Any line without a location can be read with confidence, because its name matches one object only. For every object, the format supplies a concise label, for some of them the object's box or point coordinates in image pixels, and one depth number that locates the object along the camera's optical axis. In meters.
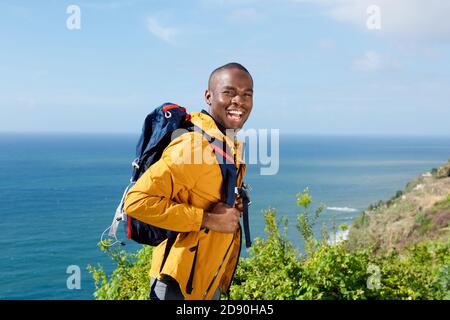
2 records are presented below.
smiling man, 2.25
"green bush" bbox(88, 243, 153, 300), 5.22
